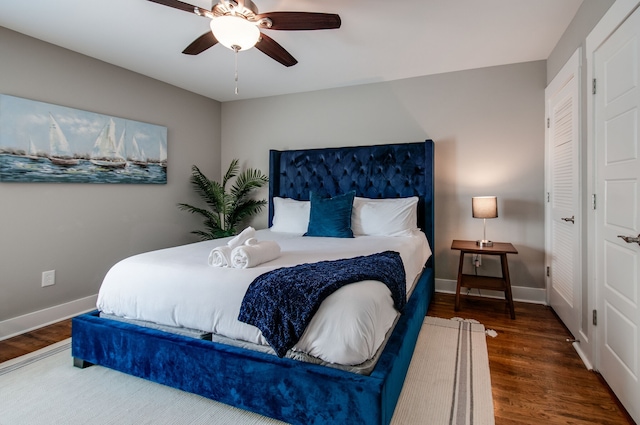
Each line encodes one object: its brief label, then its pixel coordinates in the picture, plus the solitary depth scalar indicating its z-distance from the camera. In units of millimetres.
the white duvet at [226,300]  1452
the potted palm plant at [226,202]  4293
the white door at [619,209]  1569
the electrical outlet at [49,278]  2893
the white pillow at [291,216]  3566
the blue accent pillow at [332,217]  3174
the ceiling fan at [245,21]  1858
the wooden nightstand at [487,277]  2945
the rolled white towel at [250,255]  1861
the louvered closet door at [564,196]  2387
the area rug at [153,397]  1640
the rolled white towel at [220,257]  1892
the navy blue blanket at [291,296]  1490
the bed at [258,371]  1378
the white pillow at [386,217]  3191
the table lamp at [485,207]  3115
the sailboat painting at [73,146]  2637
